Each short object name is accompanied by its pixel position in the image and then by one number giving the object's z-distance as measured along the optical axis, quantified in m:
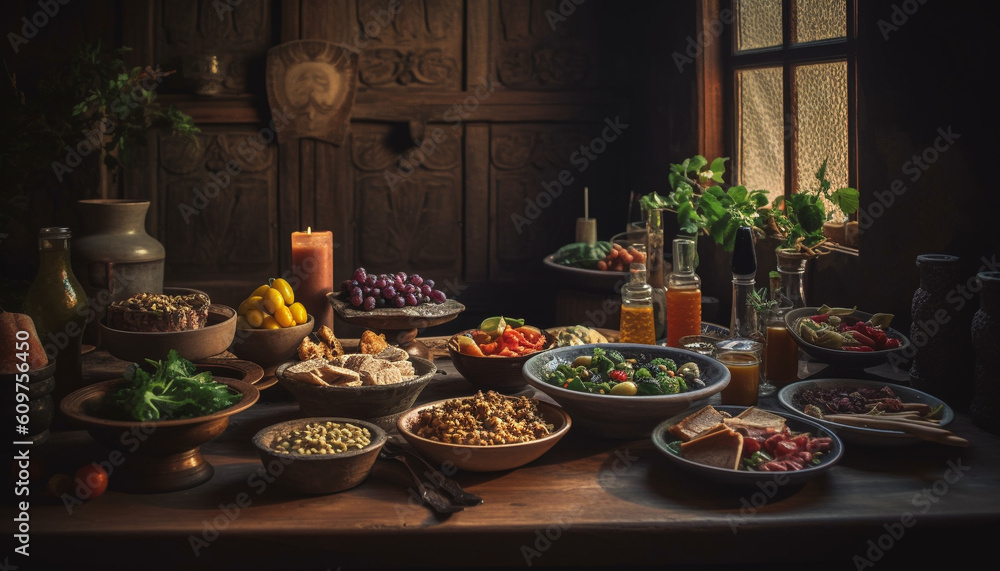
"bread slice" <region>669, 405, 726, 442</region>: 1.91
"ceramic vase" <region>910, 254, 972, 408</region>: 2.30
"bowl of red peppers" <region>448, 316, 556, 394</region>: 2.34
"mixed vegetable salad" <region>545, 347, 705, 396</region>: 2.03
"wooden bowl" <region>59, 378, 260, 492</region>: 1.71
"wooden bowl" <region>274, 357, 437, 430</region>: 2.00
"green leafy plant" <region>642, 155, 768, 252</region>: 2.79
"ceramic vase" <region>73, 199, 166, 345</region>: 2.65
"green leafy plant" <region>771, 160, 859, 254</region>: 2.62
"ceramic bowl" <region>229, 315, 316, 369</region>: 2.32
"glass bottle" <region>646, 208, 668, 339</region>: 2.79
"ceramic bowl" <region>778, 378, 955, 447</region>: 1.94
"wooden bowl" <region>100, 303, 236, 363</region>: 2.06
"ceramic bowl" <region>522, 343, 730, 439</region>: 1.96
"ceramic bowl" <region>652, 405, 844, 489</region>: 1.73
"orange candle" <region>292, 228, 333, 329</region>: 2.66
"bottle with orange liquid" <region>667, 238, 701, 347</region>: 2.55
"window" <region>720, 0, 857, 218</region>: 3.33
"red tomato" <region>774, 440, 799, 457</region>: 1.82
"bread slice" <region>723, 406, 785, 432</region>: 1.97
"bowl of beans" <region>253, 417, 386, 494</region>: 1.71
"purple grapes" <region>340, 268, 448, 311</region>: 2.53
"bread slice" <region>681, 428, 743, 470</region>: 1.78
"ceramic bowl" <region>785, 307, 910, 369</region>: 2.37
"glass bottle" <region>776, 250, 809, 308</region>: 2.53
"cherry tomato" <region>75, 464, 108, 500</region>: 1.72
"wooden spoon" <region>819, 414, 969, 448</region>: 1.89
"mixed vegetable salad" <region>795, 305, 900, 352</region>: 2.42
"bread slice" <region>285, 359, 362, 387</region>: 2.03
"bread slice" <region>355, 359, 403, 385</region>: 2.04
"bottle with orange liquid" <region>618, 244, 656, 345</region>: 2.55
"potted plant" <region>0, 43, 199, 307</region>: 2.81
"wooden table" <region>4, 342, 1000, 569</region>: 1.61
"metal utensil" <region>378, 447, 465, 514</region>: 1.68
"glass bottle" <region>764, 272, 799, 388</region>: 2.47
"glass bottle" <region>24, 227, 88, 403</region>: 2.13
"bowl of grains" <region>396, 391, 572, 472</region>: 1.81
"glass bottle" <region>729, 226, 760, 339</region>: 2.44
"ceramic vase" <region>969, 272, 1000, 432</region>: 2.09
